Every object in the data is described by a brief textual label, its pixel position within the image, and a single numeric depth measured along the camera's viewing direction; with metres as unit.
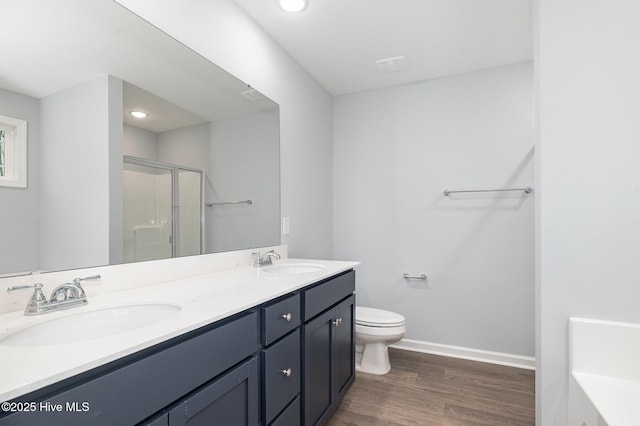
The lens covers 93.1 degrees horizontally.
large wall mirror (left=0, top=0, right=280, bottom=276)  0.96
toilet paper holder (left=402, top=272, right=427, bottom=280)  2.62
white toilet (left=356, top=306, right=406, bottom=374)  2.13
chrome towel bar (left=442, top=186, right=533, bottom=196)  2.30
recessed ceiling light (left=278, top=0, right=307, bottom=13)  1.71
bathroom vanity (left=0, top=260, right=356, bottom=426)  0.58
